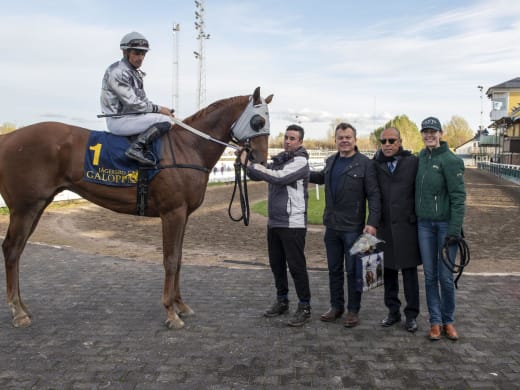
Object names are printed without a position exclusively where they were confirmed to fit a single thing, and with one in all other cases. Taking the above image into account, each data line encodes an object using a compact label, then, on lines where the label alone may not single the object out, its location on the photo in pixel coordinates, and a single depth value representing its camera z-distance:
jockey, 4.69
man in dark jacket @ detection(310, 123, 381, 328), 4.71
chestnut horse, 4.86
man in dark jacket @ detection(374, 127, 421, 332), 4.61
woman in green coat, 4.26
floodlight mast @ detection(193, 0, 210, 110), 34.91
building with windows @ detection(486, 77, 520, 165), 35.41
